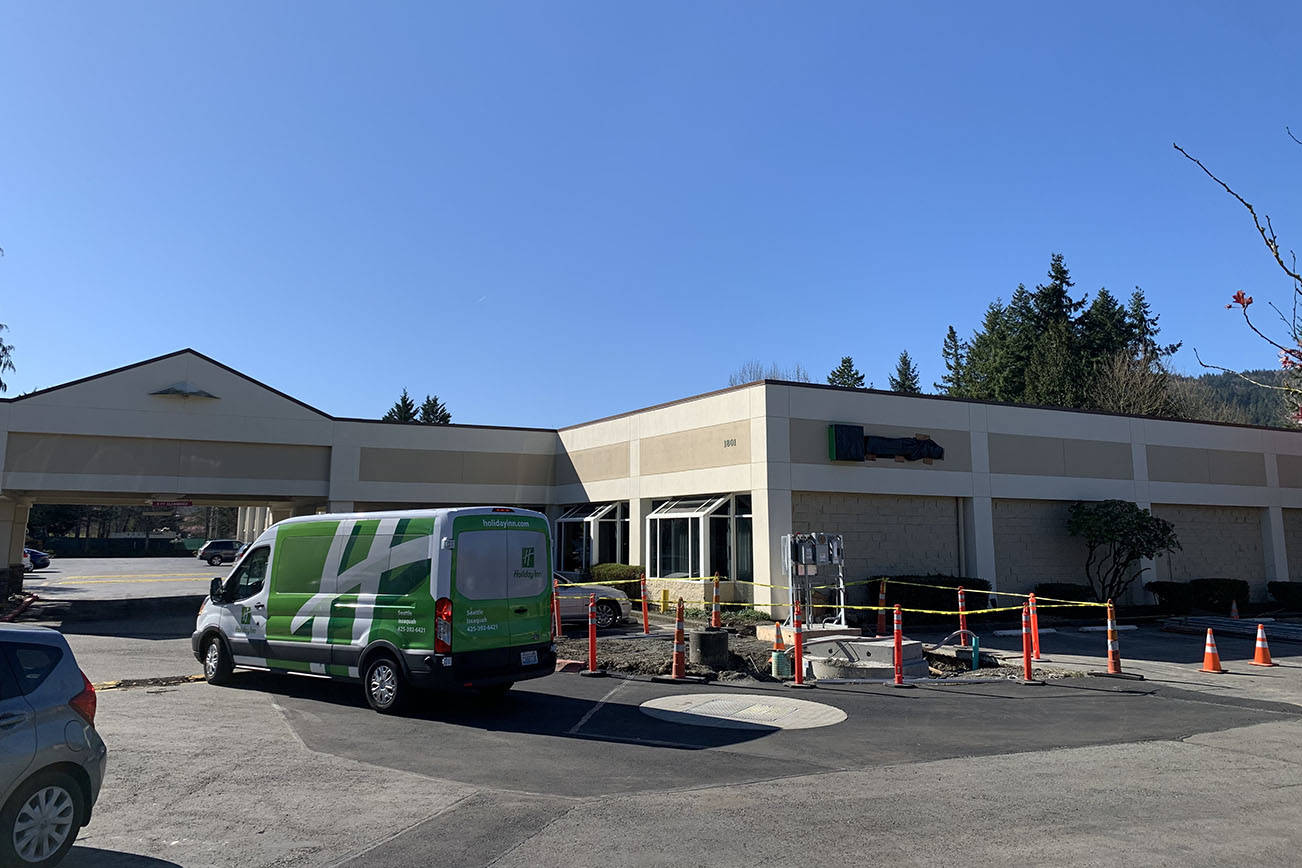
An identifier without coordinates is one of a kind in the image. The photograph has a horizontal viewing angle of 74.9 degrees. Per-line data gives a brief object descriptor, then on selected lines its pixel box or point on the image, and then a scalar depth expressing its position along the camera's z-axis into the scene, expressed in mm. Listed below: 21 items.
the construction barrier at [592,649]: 13953
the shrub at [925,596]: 21906
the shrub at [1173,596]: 25609
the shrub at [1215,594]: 26344
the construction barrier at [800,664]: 12969
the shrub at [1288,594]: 28009
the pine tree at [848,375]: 70938
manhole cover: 10203
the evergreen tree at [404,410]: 73625
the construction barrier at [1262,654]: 15406
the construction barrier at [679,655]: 13266
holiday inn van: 10227
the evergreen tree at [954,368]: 64938
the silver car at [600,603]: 18938
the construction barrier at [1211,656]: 14641
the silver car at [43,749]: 5078
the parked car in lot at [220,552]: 53031
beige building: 23266
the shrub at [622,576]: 25875
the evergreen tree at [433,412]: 72688
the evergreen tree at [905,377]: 78625
